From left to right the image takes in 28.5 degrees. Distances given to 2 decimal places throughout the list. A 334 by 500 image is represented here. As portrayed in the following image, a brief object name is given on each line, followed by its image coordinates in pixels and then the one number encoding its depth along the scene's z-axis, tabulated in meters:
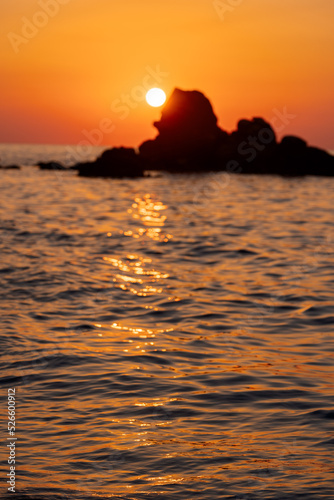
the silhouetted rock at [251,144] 94.06
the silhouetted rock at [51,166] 89.99
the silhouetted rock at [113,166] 75.50
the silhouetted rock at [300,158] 89.81
